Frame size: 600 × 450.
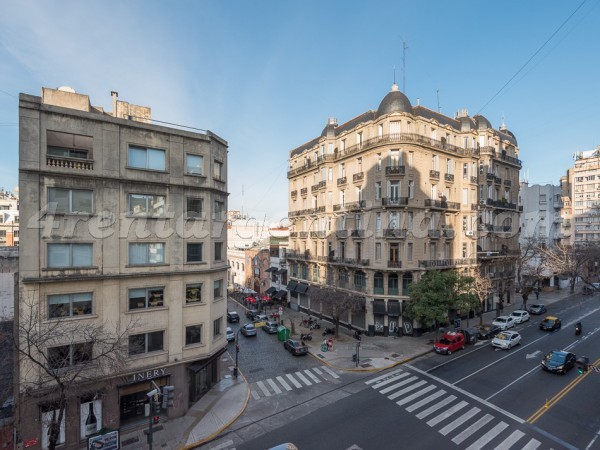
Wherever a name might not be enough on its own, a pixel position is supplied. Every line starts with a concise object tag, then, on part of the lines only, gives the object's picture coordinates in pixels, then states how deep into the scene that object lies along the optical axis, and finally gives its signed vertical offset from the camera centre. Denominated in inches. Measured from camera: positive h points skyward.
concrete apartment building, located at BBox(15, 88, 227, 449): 647.8 -49.2
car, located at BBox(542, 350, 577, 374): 931.3 -404.7
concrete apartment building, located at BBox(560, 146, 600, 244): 3464.6 +351.9
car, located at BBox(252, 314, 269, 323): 1652.7 -469.1
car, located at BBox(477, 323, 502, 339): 1320.1 -447.1
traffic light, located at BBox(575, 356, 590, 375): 789.9 -347.5
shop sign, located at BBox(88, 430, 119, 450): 587.2 -405.4
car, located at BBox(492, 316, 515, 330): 1432.1 -432.2
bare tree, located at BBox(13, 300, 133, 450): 614.5 -256.7
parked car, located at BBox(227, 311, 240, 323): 1665.8 -466.4
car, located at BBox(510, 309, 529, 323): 1547.7 -432.8
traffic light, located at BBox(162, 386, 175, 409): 569.2 -305.2
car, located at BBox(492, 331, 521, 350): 1178.0 -423.9
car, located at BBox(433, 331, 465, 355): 1155.3 -430.7
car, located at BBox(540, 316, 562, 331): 1400.1 -430.0
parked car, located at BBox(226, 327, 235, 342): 1354.5 -458.0
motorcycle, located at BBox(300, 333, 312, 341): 1339.8 -461.0
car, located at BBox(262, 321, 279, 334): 1471.5 -459.1
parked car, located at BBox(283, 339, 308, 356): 1173.7 -448.3
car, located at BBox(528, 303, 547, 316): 1738.4 -448.0
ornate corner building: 1400.1 +130.3
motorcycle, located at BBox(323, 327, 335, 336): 1453.0 -475.1
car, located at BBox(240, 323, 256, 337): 1423.5 -458.1
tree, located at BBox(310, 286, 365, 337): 1358.0 -319.1
